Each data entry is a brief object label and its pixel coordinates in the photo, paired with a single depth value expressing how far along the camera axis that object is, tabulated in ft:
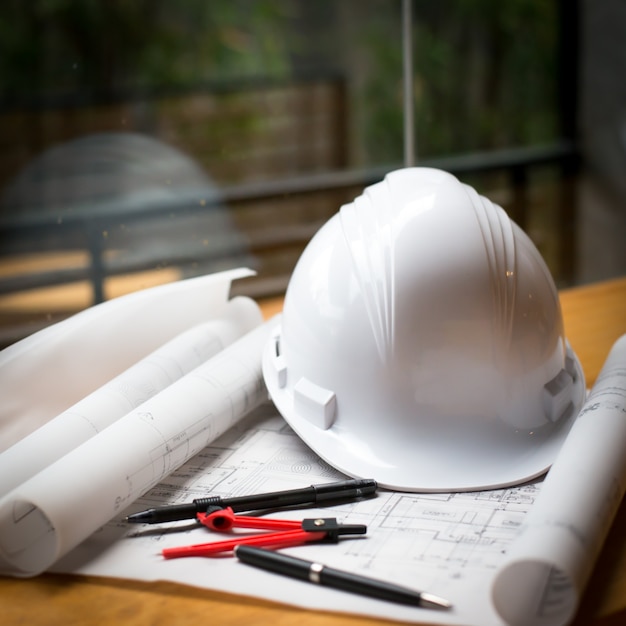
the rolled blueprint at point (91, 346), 2.52
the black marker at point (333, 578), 1.74
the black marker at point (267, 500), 2.10
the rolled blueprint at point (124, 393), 2.17
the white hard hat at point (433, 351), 2.23
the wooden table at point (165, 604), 1.75
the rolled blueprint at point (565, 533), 1.68
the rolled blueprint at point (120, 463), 1.92
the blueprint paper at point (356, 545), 1.79
